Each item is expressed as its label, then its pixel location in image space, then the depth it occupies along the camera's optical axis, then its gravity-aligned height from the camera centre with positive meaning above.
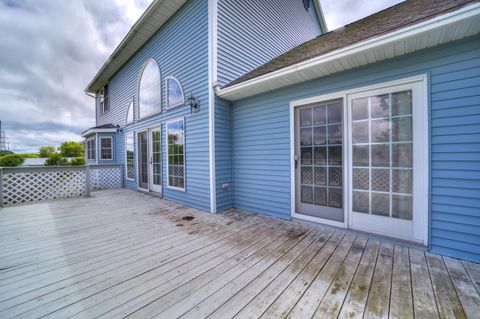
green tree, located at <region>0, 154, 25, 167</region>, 9.61 -0.02
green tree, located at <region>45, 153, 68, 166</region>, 12.32 -0.12
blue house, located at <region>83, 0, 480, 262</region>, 1.99 +0.64
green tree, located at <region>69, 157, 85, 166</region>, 12.34 -0.14
